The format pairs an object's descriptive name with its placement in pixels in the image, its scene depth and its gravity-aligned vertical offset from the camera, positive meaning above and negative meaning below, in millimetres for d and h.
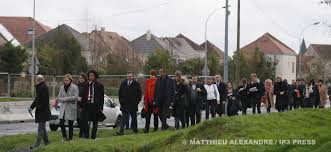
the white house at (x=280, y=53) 113838 +3850
